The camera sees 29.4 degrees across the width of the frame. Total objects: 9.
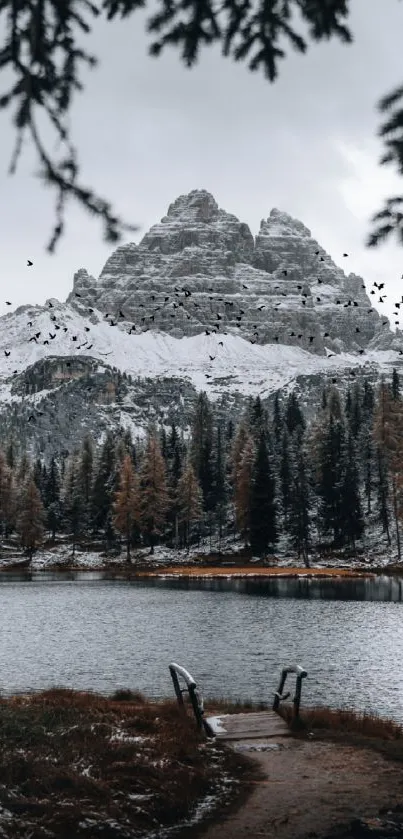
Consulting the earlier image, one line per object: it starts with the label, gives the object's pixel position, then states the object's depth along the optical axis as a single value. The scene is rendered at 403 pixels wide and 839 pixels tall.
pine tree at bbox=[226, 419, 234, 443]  130.15
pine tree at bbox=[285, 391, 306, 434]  121.37
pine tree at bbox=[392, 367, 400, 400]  94.28
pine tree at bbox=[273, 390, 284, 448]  114.92
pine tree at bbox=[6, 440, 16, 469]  134.75
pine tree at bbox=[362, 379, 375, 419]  112.62
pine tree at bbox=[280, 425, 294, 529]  96.85
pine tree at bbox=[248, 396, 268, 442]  104.26
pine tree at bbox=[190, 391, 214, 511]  104.00
